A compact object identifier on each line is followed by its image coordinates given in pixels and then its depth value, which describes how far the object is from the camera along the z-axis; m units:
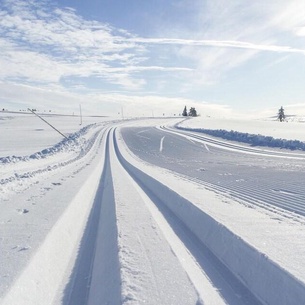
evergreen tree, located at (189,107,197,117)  120.69
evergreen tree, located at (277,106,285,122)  104.94
